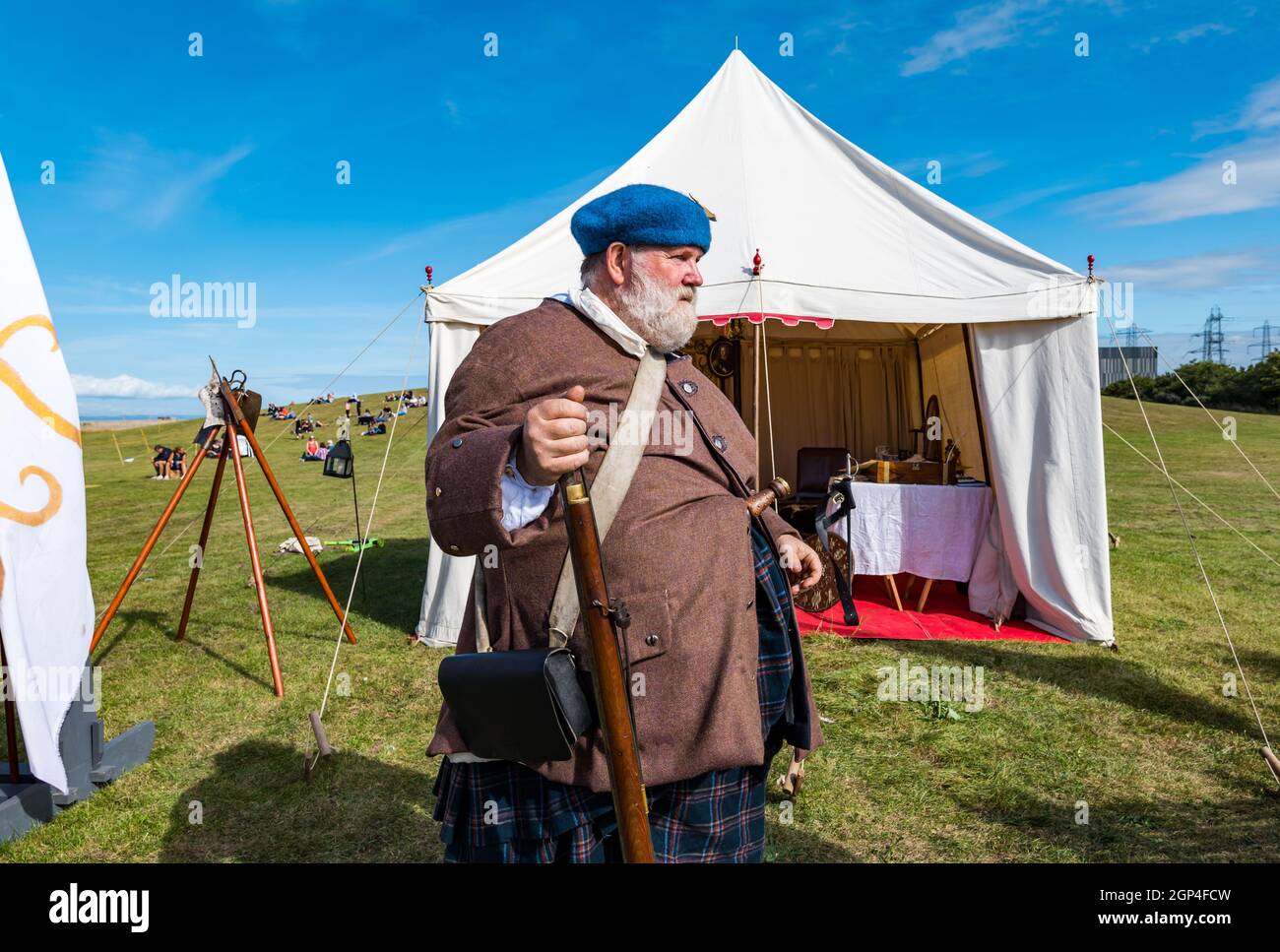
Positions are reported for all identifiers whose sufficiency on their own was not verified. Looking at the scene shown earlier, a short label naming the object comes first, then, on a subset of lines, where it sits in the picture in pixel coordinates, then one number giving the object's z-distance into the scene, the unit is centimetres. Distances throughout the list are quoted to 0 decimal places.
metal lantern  625
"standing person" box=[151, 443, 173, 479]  2062
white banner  237
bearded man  159
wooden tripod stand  489
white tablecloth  651
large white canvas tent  561
